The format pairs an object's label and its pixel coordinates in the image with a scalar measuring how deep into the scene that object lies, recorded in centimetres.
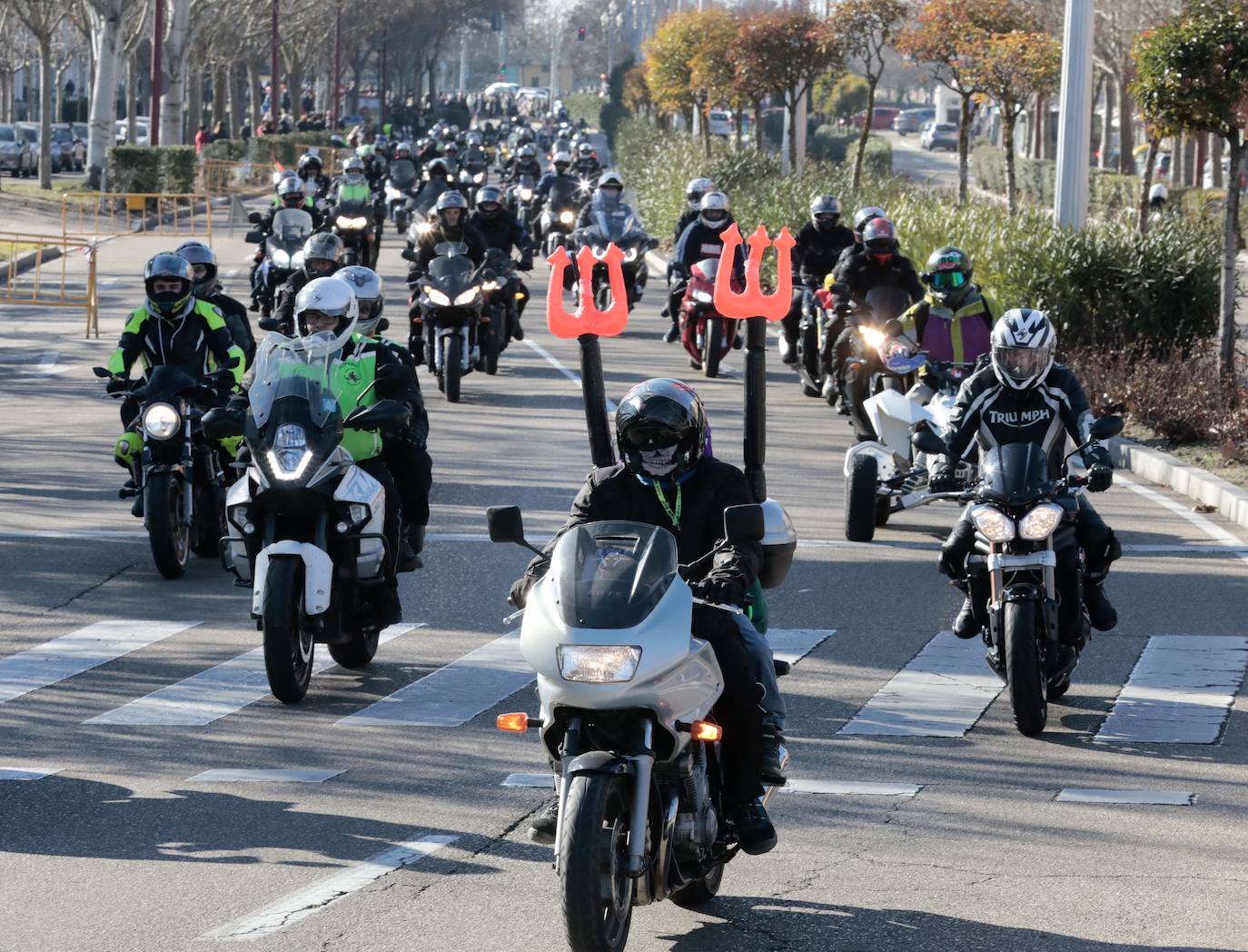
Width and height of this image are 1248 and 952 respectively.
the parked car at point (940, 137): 11285
